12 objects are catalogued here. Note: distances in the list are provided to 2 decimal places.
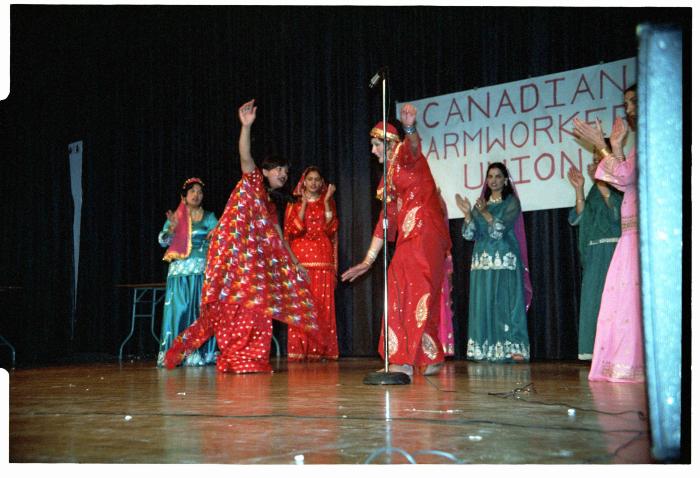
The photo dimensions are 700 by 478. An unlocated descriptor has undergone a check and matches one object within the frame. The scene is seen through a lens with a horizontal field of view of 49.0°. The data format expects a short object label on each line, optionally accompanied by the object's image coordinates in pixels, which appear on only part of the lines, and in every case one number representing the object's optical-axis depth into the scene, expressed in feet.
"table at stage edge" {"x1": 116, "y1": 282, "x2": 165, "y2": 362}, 23.20
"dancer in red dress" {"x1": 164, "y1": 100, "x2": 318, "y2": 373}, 15.21
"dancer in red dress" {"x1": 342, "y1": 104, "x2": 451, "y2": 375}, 12.57
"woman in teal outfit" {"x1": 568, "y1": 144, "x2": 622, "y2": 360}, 16.26
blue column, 4.93
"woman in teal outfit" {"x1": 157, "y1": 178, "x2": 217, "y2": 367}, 19.89
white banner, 18.28
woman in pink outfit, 11.29
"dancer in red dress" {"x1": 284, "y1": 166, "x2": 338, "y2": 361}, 21.70
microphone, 10.62
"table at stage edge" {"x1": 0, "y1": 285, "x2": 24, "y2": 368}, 19.73
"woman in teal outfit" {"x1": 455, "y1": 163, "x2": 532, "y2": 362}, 18.78
